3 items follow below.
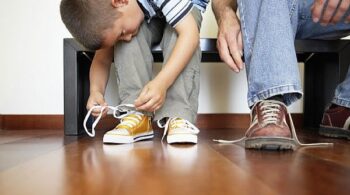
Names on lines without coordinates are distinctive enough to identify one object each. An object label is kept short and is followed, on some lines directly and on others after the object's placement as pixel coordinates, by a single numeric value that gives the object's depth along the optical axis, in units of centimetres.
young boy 87
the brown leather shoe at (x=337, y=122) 96
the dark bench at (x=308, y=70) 110
